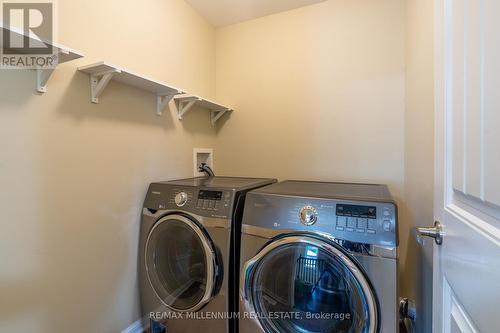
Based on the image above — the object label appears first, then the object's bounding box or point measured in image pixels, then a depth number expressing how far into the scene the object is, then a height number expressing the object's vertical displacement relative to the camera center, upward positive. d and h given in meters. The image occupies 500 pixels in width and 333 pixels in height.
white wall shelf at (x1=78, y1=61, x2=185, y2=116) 1.19 +0.48
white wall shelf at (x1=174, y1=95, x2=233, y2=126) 1.79 +0.50
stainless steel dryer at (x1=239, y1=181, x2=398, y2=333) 0.99 -0.44
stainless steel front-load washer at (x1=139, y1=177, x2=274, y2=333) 1.29 -0.53
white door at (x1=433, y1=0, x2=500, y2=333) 0.43 +0.00
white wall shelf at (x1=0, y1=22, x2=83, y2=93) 0.90 +0.47
